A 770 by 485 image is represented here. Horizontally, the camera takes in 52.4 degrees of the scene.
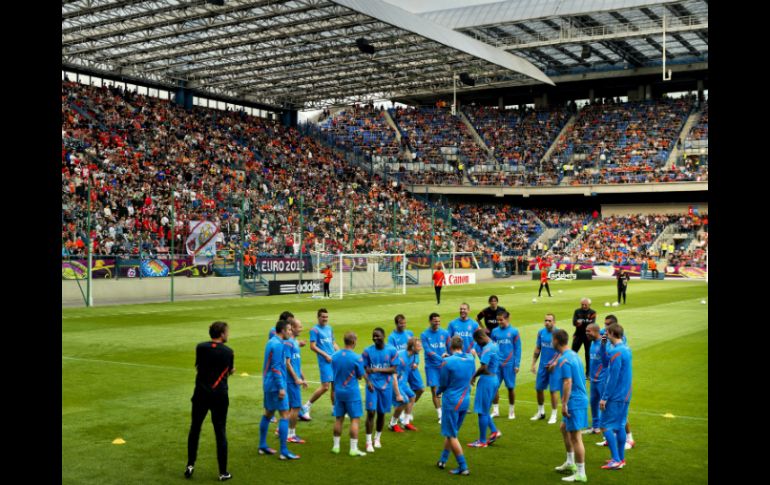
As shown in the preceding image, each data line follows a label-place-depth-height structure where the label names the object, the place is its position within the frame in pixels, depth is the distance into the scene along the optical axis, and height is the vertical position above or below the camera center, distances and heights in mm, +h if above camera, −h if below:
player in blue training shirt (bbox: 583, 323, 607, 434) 11328 -1996
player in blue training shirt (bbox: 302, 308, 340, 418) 12883 -1714
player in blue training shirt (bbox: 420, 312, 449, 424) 13273 -1773
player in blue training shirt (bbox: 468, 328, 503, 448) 10891 -1900
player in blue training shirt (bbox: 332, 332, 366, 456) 10758 -1960
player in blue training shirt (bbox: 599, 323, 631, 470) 10266 -2081
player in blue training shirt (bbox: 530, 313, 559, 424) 13039 -2030
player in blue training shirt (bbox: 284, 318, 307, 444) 11281 -1960
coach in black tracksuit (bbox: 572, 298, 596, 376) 15430 -1648
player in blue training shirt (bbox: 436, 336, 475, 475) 10086 -2018
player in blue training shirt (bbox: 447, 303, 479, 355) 14305 -1567
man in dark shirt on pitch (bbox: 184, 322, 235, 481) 9422 -1638
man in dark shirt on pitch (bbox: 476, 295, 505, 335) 15961 -1517
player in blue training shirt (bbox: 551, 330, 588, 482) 9836 -2073
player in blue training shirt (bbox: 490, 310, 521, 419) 13406 -1894
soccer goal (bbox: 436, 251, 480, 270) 55616 -1318
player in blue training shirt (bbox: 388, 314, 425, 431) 12672 -2019
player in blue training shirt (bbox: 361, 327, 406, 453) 11102 -1933
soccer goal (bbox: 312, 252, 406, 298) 43594 -1827
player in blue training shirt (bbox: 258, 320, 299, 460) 10680 -2009
